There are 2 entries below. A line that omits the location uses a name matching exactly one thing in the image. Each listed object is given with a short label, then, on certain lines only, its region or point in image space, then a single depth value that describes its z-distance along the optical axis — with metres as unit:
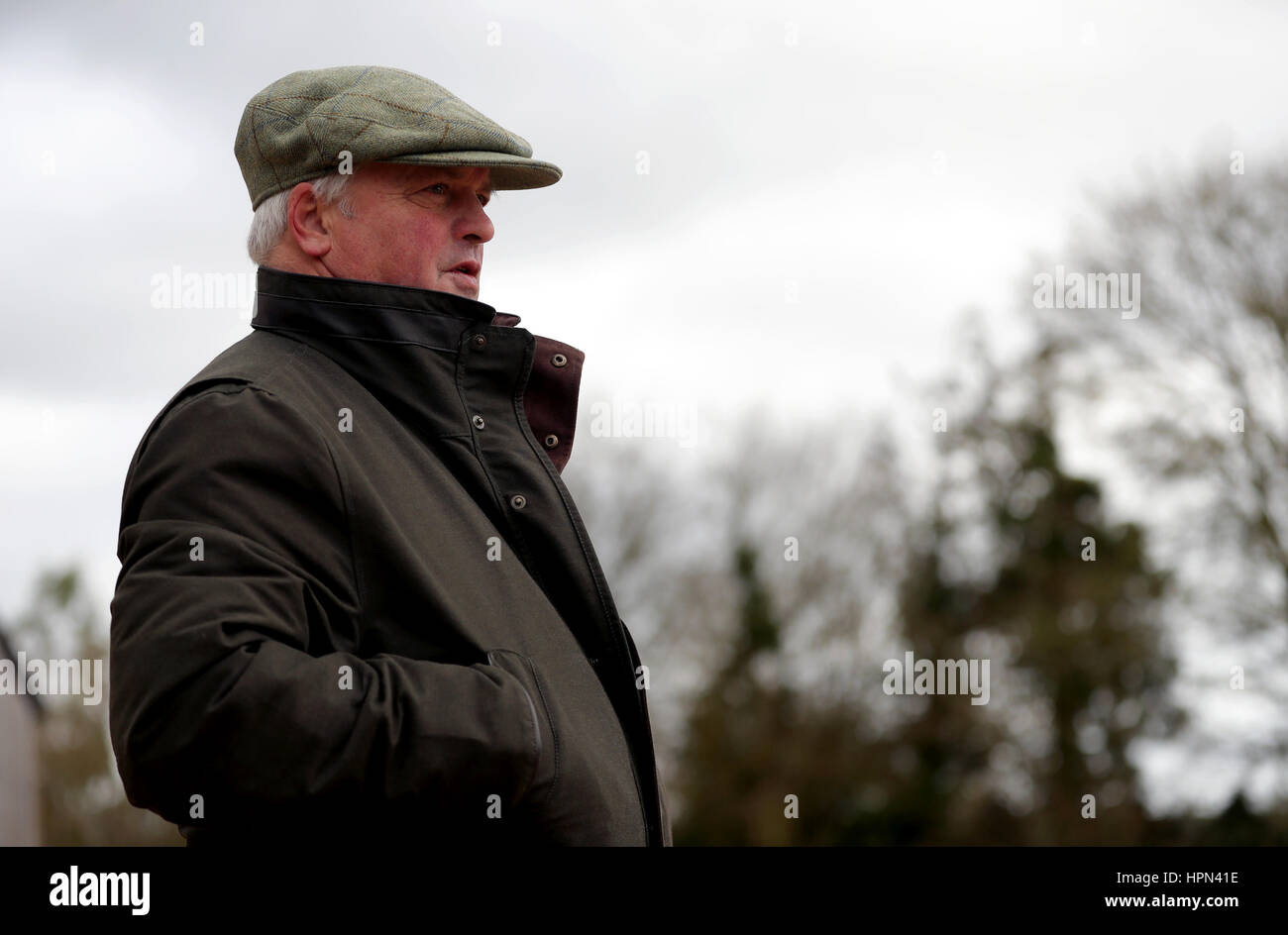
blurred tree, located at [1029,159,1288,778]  15.98
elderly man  1.68
